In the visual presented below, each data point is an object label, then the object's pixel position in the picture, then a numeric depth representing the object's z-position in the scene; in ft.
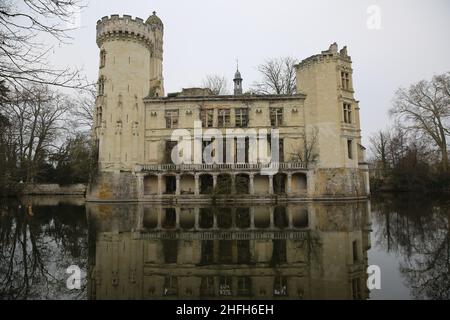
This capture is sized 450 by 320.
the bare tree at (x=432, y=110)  115.14
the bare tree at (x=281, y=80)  138.10
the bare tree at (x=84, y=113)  132.87
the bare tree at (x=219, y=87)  175.69
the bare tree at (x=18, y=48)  19.88
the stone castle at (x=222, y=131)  101.60
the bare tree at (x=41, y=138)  118.11
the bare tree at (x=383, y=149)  148.49
